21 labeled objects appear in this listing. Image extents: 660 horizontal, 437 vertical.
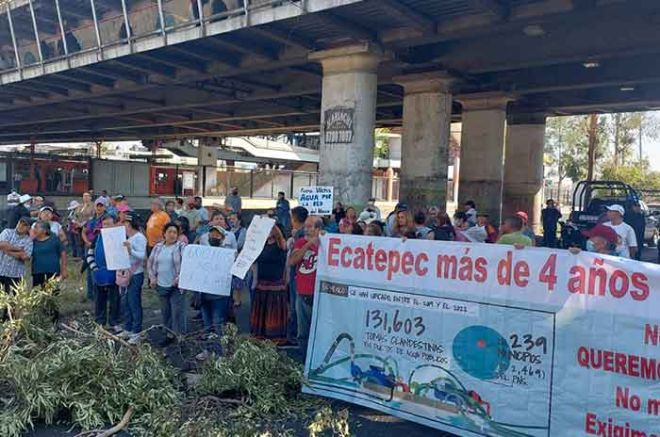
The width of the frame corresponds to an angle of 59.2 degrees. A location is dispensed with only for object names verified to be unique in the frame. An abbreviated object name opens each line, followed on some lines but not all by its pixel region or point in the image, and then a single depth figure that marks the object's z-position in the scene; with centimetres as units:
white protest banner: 402
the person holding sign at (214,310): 700
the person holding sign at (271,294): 711
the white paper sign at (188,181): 3506
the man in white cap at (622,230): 862
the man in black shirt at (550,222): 1783
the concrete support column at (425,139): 1628
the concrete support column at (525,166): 2391
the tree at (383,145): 6138
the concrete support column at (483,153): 1931
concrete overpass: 1248
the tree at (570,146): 5767
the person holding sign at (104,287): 797
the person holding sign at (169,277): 724
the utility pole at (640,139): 5477
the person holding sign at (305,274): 664
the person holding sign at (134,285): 778
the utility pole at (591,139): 3086
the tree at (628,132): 5312
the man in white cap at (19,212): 1281
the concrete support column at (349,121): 1388
